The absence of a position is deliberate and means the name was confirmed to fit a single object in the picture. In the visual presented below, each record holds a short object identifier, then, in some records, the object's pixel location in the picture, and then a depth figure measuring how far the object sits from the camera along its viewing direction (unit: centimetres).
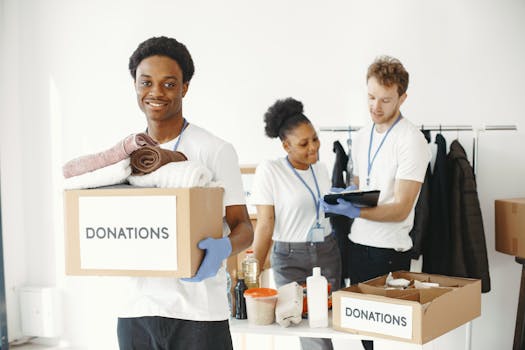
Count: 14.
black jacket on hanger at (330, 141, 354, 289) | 296
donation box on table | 198
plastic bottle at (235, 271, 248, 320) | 233
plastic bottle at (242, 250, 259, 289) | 239
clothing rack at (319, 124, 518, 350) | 319
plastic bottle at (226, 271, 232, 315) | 237
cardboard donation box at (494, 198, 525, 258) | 294
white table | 215
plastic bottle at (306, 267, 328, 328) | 220
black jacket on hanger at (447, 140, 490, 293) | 297
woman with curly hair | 262
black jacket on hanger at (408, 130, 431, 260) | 296
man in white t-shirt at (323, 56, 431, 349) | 254
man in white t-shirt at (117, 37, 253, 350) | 150
